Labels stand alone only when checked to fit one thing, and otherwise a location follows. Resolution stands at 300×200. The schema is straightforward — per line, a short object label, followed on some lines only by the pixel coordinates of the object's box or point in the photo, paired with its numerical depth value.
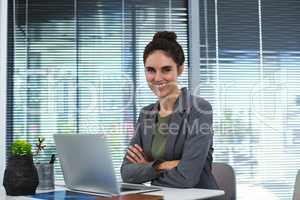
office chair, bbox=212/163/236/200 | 2.31
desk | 1.56
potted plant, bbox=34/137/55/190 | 1.90
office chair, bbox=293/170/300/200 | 2.04
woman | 1.97
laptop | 1.58
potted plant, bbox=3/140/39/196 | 1.73
